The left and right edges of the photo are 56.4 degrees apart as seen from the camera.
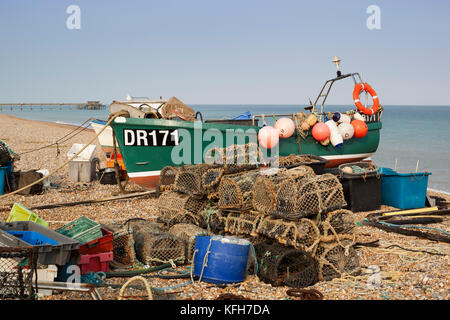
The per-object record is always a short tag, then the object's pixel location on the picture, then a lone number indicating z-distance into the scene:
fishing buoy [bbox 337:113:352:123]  11.37
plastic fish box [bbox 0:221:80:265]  4.14
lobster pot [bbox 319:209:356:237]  5.26
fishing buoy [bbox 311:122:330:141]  10.70
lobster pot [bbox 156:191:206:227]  6.73
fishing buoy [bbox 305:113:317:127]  10.65
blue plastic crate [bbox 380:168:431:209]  8.70
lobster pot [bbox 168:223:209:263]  5.55
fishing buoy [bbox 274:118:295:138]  10.30
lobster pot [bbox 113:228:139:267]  5.43
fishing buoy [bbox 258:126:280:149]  10.01
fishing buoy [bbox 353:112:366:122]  12.05
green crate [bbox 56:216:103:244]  5.08
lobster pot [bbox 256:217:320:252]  5.04
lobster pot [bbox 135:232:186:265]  5.40
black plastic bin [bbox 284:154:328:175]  8.63
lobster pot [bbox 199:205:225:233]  6.25
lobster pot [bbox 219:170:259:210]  5.91
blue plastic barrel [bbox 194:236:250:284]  4.75
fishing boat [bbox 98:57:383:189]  9.80
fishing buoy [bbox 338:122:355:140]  11.23
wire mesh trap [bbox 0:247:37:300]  3.83
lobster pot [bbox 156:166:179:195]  7.84
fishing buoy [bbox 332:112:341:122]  11.15
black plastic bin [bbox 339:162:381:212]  8.45
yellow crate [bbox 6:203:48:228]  5.86
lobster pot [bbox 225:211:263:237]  5.63
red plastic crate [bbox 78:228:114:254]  4.92
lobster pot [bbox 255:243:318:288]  4.77
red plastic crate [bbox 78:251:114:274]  4.82
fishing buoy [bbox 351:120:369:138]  11.69
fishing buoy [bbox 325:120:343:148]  11.00
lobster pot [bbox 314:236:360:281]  5.02
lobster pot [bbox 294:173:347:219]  5.25
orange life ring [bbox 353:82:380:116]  12.02
